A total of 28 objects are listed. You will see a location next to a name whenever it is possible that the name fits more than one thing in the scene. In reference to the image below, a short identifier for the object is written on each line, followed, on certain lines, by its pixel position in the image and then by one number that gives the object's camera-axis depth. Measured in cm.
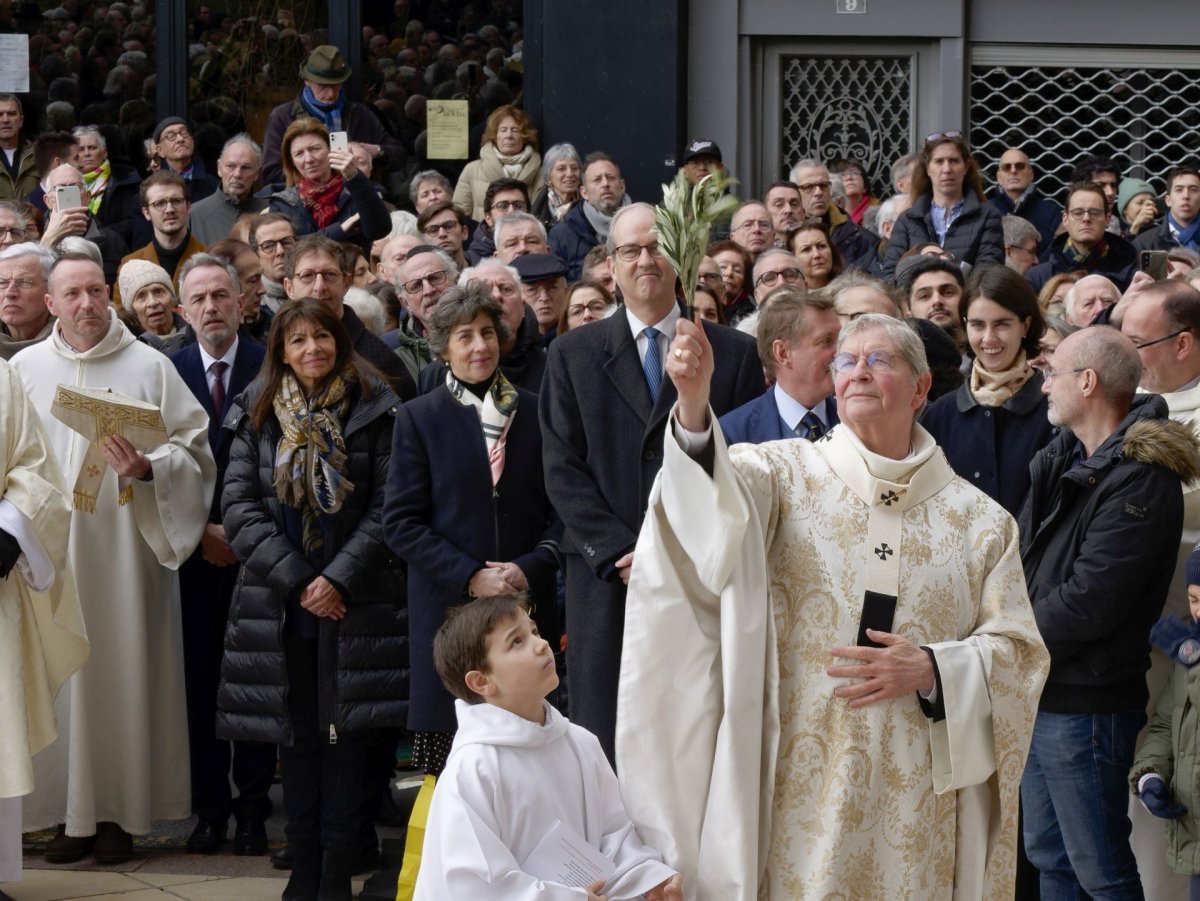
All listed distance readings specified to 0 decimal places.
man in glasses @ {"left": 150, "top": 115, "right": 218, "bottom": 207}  2212
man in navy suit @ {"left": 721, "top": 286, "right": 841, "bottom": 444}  1031
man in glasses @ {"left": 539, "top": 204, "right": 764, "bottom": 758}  1052
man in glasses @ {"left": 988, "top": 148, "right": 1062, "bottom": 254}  2127
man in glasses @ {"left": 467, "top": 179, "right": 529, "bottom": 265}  1953
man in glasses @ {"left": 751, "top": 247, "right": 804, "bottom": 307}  1523
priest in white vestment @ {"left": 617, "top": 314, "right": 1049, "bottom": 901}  780
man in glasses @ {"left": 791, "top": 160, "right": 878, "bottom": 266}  1983
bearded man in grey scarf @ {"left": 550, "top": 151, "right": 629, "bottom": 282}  1939
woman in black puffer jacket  1223
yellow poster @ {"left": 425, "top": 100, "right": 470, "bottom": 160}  2486
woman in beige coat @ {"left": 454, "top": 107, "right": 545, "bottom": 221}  2256
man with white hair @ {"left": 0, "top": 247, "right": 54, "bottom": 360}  1446
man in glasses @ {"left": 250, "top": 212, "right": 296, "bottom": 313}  1609
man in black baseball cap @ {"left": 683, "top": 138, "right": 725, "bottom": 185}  2097
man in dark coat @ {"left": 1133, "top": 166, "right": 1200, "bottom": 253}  2025
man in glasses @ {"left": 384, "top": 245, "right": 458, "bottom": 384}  1491
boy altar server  763
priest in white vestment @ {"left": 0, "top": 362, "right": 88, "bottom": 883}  1187
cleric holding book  1345
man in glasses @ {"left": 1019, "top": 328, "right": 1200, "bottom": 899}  1021
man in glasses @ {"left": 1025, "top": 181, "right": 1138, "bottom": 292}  1931
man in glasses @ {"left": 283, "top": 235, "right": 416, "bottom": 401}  1370
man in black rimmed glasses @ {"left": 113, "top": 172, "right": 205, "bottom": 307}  1844
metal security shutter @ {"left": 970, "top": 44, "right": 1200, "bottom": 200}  2505
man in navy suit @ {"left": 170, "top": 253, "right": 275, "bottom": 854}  1368
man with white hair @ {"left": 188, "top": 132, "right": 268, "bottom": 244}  2031
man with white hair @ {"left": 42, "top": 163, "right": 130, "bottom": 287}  1761
